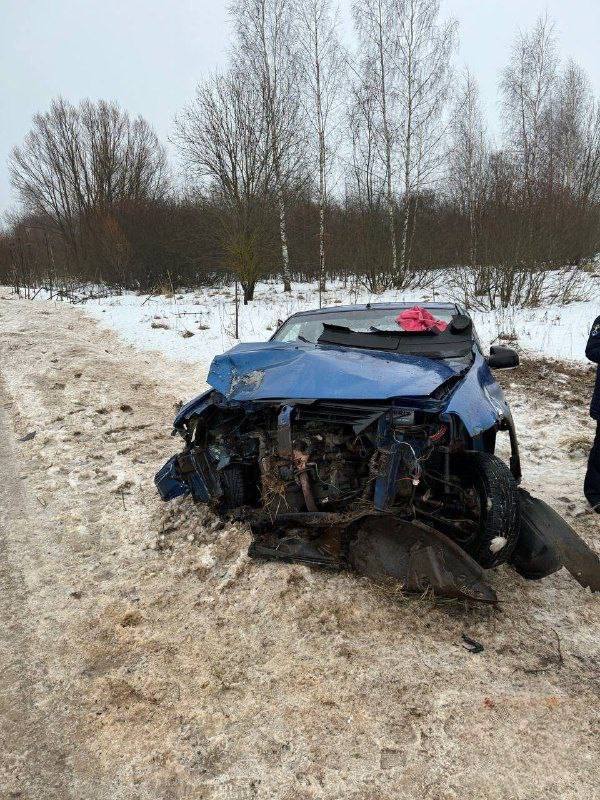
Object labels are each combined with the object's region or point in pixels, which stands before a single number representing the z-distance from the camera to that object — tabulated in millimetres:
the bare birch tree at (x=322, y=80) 16766
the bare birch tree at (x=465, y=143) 18312
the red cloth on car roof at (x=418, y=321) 3822
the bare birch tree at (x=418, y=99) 16547
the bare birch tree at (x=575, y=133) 20138
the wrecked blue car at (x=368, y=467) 2537
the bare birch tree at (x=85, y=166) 29859
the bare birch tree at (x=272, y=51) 16617
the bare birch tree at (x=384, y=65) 16719
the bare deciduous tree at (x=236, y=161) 13977
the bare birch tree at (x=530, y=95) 18328
